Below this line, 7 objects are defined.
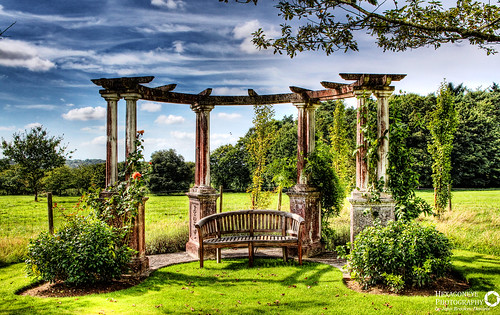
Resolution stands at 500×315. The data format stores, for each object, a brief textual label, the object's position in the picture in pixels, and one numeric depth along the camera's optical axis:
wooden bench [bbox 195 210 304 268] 6.36
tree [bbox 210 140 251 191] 19.88
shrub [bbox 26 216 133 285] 4.99
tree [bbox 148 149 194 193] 21.34
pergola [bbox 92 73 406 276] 6.02
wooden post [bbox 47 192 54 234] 6.48
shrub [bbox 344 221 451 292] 4.79
